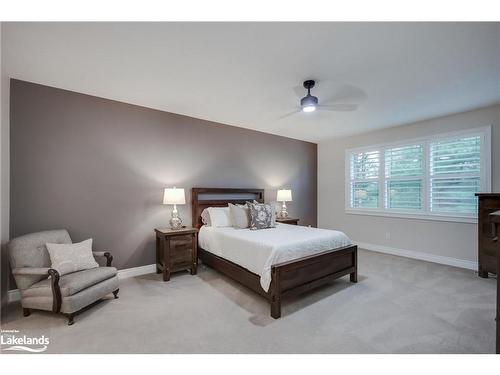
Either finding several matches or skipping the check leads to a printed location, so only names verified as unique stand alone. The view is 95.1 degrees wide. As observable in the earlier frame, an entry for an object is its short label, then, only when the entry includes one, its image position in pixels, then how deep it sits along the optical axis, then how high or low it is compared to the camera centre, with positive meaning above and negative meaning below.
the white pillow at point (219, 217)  3.81 -0.51
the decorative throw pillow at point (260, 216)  3.70 -0.49
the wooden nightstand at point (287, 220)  4.74 -0.71
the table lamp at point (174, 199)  3.49 -0.18
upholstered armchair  2.15 -0.95
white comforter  2.49 -0.72
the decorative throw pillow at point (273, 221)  3.92 -0.60
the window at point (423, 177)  3.72 +0.18
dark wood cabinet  3.17 -0.69
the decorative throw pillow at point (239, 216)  3.75 -0.48
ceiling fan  2.66 +1.01
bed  2.43 -0.87
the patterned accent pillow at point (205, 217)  3.94 -0.53
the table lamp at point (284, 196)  5.00 -0.22
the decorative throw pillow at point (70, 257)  2.41 -0.77
